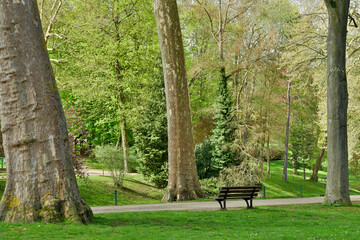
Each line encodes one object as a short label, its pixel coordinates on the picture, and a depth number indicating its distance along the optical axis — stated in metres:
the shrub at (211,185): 24.81
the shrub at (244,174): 26.69
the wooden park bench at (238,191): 13.00
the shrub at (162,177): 25.77
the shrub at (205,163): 28.38
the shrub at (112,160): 24.28
